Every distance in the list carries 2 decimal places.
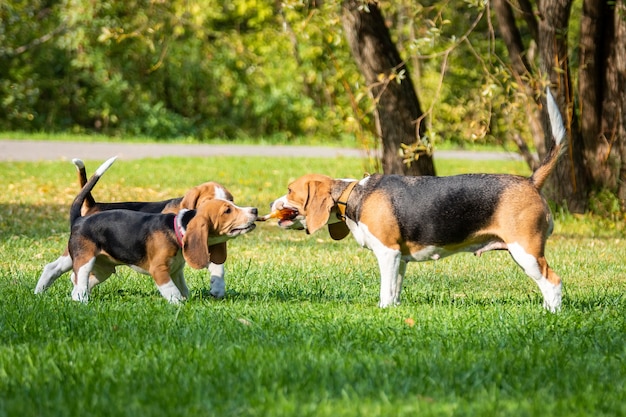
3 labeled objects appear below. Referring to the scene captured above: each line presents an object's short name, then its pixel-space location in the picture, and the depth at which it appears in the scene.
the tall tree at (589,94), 25.05
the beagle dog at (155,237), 13.54
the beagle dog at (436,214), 13.34
